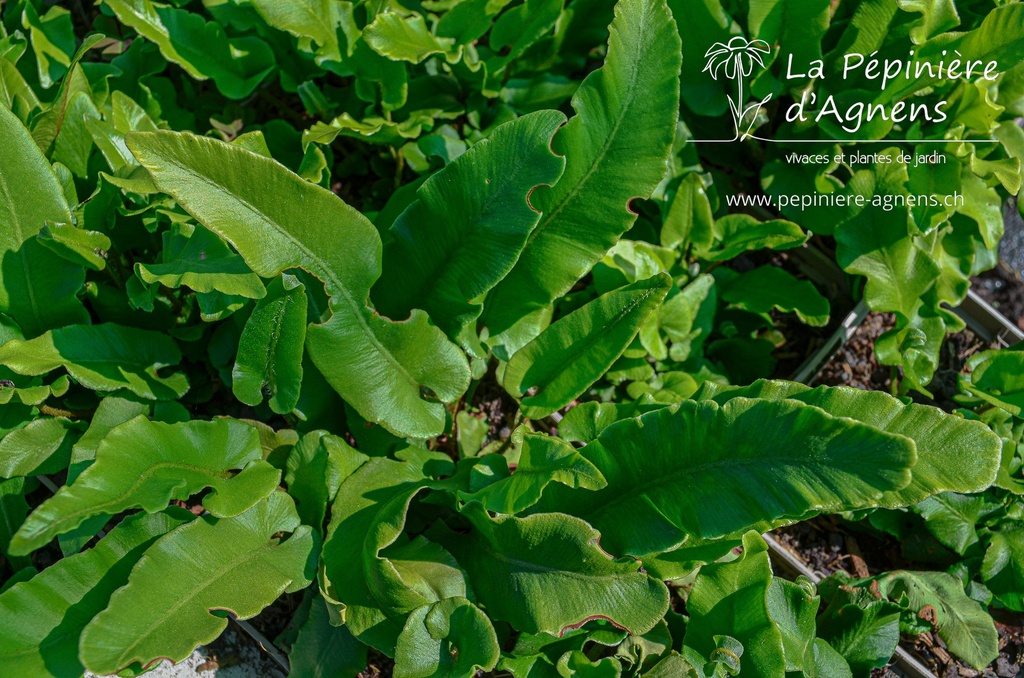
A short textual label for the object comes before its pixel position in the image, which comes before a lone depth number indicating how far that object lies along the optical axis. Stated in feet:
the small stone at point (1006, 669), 1.99
